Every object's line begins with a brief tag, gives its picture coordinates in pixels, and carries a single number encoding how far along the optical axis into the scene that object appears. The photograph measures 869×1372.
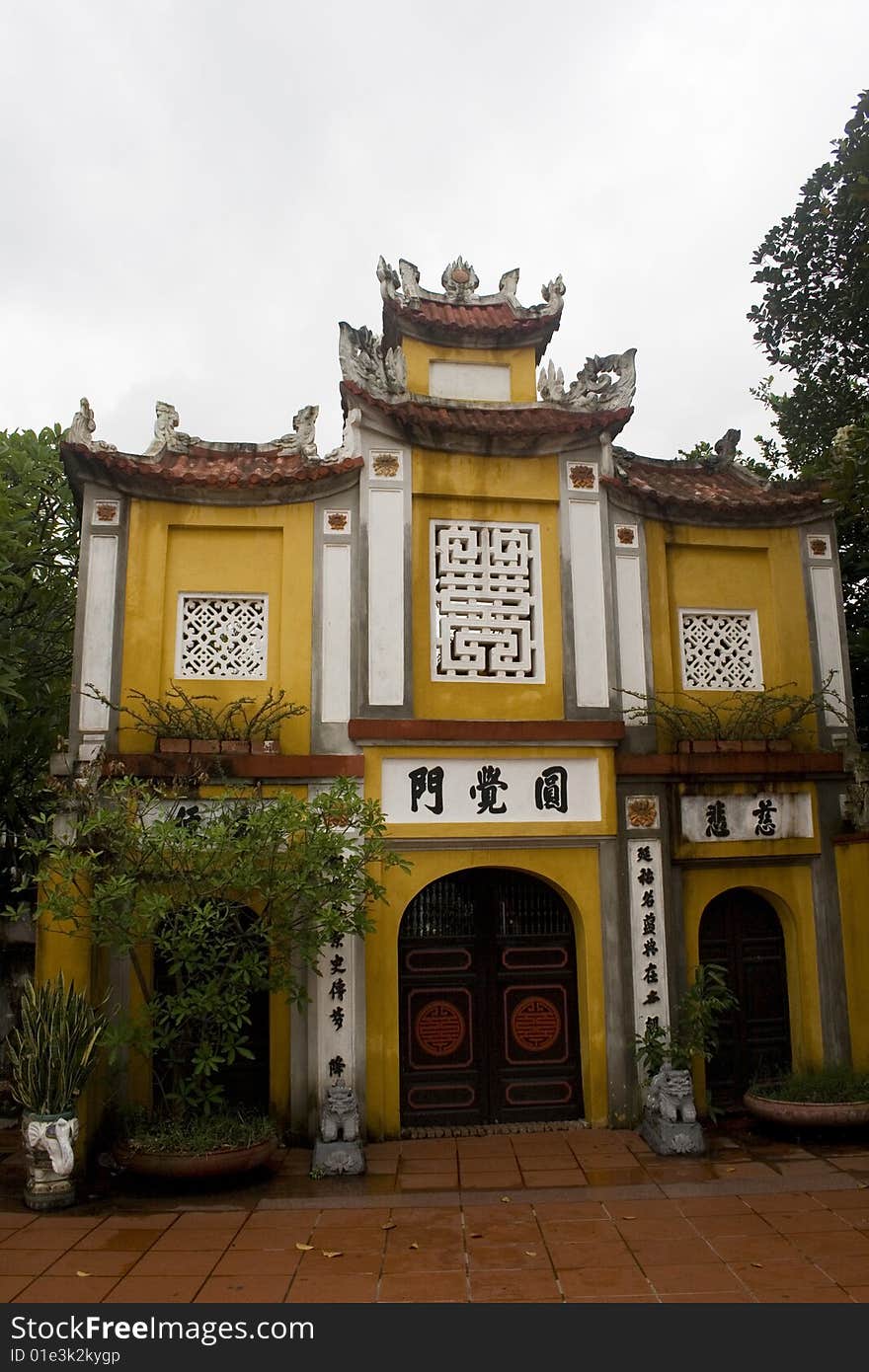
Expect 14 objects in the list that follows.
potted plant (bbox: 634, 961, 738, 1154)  8.07
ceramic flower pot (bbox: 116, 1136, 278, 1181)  7.14
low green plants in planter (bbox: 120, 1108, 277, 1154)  7.27
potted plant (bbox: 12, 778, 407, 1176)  7.27
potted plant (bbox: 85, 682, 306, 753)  8.70
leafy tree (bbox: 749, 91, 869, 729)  11.31
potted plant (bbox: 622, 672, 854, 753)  9.59
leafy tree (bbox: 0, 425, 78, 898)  11.56
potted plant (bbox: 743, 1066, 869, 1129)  8.23
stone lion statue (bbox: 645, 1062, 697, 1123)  8.10
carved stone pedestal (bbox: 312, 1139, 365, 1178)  7.57
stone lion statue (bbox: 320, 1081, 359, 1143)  7.72
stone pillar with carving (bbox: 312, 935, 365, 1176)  8.39
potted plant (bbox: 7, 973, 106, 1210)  6.91
